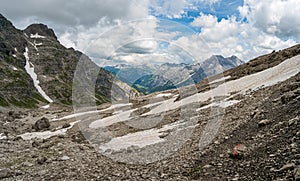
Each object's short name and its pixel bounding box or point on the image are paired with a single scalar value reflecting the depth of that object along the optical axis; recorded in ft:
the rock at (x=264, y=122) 65.62
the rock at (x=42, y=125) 228.39
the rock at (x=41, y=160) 83.90
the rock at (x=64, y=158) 86.37
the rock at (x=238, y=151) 53.59
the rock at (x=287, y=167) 40.88
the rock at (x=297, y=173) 36.46
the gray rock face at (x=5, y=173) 69.36
